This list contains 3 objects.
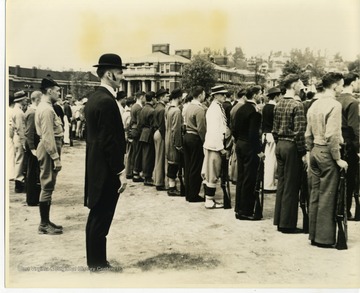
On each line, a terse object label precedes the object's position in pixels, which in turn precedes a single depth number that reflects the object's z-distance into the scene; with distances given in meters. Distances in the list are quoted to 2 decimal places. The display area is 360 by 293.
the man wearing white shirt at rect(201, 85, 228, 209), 7.95
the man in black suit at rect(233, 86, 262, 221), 7.28
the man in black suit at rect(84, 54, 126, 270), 4.95
